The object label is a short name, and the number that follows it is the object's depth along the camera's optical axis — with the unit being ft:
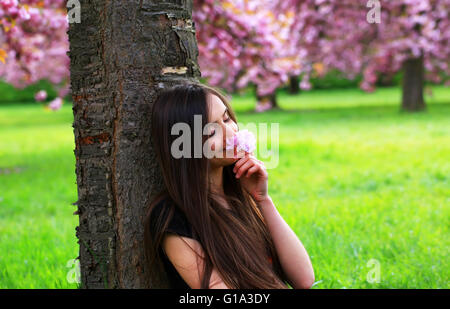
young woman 8.09
